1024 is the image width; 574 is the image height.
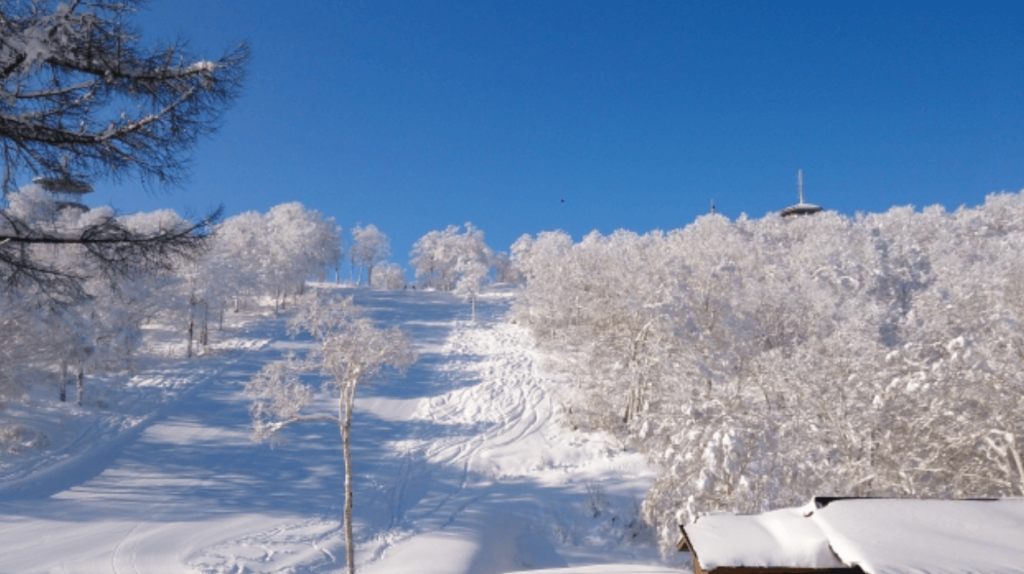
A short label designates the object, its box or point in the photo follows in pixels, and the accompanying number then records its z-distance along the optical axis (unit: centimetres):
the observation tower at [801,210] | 6974
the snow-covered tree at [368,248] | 8488
